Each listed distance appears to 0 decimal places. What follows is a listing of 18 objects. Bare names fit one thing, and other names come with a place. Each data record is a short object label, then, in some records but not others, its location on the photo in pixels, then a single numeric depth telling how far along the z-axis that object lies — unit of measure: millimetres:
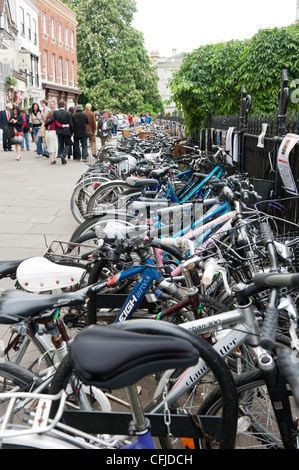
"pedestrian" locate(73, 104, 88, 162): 14464
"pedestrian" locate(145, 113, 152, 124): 36125
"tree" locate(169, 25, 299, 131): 7480
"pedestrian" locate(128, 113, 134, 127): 32244
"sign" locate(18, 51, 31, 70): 29142
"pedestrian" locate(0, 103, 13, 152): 17952
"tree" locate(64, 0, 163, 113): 46812
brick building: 39906
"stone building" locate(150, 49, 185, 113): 95000
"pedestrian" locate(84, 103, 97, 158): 15430
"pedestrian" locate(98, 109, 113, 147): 18422
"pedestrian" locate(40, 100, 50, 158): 15970
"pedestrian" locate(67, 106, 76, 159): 16030
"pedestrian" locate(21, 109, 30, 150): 18120
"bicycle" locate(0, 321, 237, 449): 1427
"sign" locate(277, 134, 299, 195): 4805
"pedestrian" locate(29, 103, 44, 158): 16406
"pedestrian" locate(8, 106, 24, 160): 15513
